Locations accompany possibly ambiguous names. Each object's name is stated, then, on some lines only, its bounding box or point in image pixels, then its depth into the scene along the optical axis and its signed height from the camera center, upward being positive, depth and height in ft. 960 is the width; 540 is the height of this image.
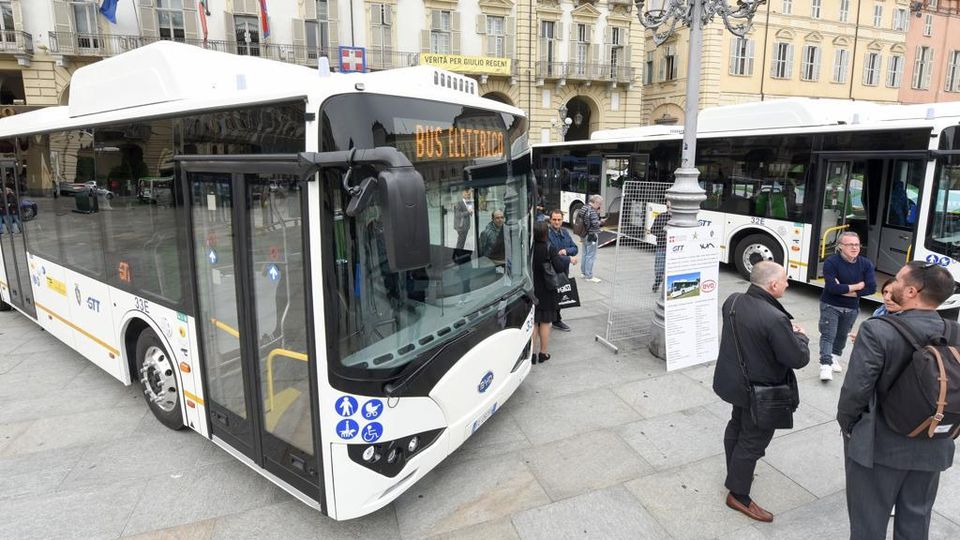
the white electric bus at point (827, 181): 25.25 -0.97
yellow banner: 88.38 +16.96
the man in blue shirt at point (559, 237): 22.91 -3.08
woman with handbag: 19.42 -3.99
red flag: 67.40 +18.16
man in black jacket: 10.93 -3.96
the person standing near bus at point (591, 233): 33.83 -4.26
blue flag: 69.82 +20.21
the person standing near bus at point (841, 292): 17.85 -4.27
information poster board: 19.71 -4.78
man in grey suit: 8.89 -4.60
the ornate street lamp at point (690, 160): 20.31 +0.15
